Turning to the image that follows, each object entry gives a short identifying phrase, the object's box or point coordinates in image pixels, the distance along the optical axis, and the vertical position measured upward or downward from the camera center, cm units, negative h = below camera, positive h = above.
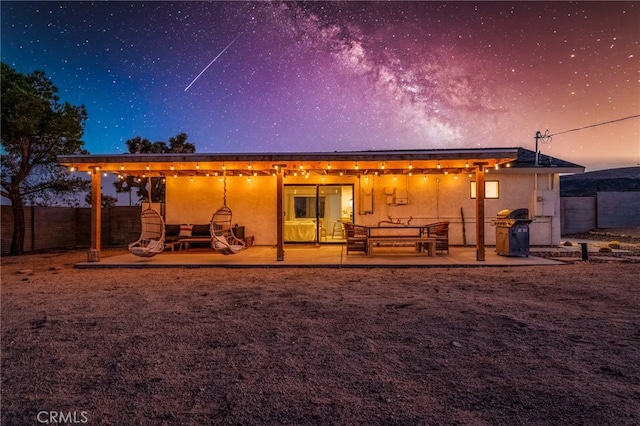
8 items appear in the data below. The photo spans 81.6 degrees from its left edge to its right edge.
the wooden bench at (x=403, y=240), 953 -57
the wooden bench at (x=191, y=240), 1028 -60
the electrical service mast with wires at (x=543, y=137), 1583 +348
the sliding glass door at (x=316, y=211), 1343 +26
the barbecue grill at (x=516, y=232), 958 -36
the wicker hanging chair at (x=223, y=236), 948 -50
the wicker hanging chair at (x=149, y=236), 905 -53
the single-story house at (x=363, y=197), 1251 +74
